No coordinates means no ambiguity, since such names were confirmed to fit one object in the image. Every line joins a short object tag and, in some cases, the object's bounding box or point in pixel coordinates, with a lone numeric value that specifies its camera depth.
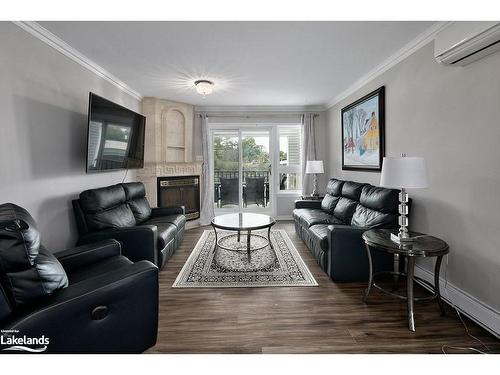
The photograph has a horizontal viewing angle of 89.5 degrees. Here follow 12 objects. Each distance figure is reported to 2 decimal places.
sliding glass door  5.63
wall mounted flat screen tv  2.69
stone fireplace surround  4.72
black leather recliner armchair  1.18
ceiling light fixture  3.60
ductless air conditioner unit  1.64
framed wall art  3.32
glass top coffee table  3.09
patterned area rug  2.64
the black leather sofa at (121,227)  2.68
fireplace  4.86
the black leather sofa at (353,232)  2.58
